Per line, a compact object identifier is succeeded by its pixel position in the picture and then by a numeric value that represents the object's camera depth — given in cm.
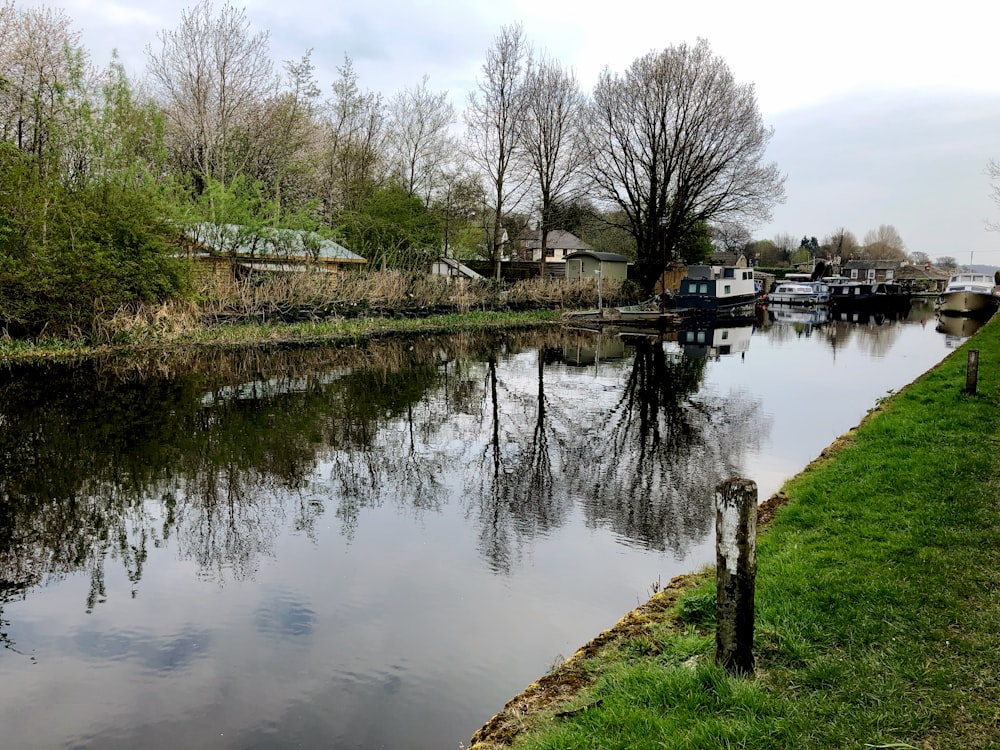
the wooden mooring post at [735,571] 348
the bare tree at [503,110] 3594
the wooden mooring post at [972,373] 1116
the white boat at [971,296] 4138
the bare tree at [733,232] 3961
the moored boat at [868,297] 5128
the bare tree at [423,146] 3984
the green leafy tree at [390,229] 3331
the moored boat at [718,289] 3606
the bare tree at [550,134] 3666
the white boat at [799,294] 5228
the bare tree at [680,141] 3672
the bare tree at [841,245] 11212
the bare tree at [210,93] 3075
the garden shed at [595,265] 4228
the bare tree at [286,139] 3459
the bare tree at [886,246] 12825
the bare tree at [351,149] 3912
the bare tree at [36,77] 2147
